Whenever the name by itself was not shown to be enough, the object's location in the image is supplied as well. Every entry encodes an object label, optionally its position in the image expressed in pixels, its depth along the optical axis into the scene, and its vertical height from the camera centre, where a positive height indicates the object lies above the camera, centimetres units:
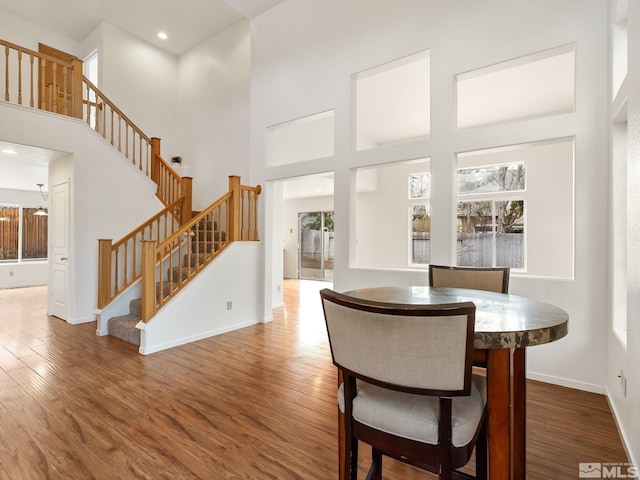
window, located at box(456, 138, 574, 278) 623 +67
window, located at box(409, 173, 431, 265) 801 +64
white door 500 -13
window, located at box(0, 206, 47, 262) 873 +15
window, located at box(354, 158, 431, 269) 804 +71
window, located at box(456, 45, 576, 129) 464 +245
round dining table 110 -40
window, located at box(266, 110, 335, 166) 628 +196
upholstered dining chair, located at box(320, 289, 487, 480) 98 -44
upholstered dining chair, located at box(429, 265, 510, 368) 223 -25
